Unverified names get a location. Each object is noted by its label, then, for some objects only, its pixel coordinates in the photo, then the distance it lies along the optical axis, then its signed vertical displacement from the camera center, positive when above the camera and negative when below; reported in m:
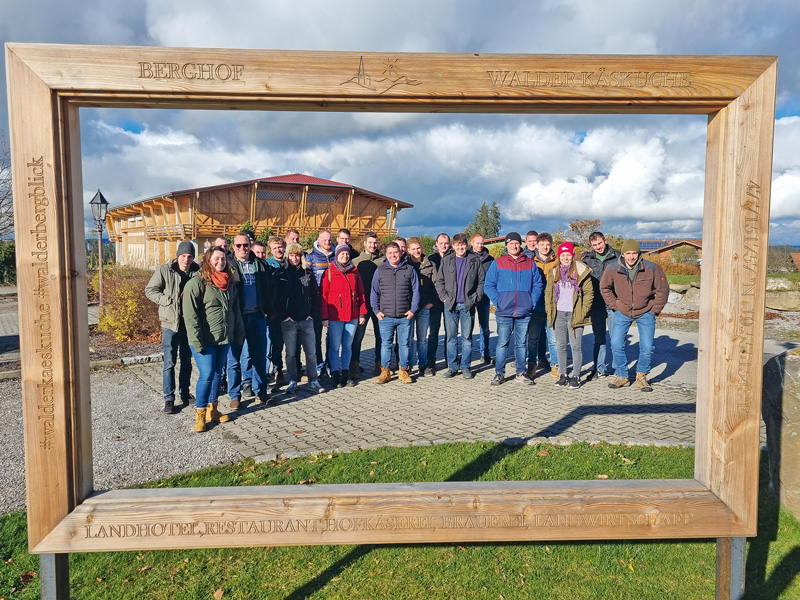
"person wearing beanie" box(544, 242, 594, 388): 7.45 -0.43
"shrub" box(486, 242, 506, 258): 17.06 +0.70
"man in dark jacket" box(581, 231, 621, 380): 7.88 -0.50
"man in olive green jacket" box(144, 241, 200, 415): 6.17 -0.33
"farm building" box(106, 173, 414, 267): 30.67 +3.66
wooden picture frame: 2.45 -0.06
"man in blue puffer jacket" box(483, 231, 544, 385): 7.66 -0.30
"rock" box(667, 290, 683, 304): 19.16 -0.94
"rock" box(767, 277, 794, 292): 18.20 -0.43
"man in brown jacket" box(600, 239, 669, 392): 7.16 -0.28
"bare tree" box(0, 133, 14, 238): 17.72 +2.34
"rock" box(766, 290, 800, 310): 18.06 -0.96
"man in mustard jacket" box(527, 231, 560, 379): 8.10 -0.70
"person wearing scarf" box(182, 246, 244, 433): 5.69 -0.48
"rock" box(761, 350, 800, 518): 3.58 -1.02
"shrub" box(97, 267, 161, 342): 11.06 -0.83
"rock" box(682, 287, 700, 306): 18.98 -0.87
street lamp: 14.87 +1.76
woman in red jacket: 7.49 -0.43
